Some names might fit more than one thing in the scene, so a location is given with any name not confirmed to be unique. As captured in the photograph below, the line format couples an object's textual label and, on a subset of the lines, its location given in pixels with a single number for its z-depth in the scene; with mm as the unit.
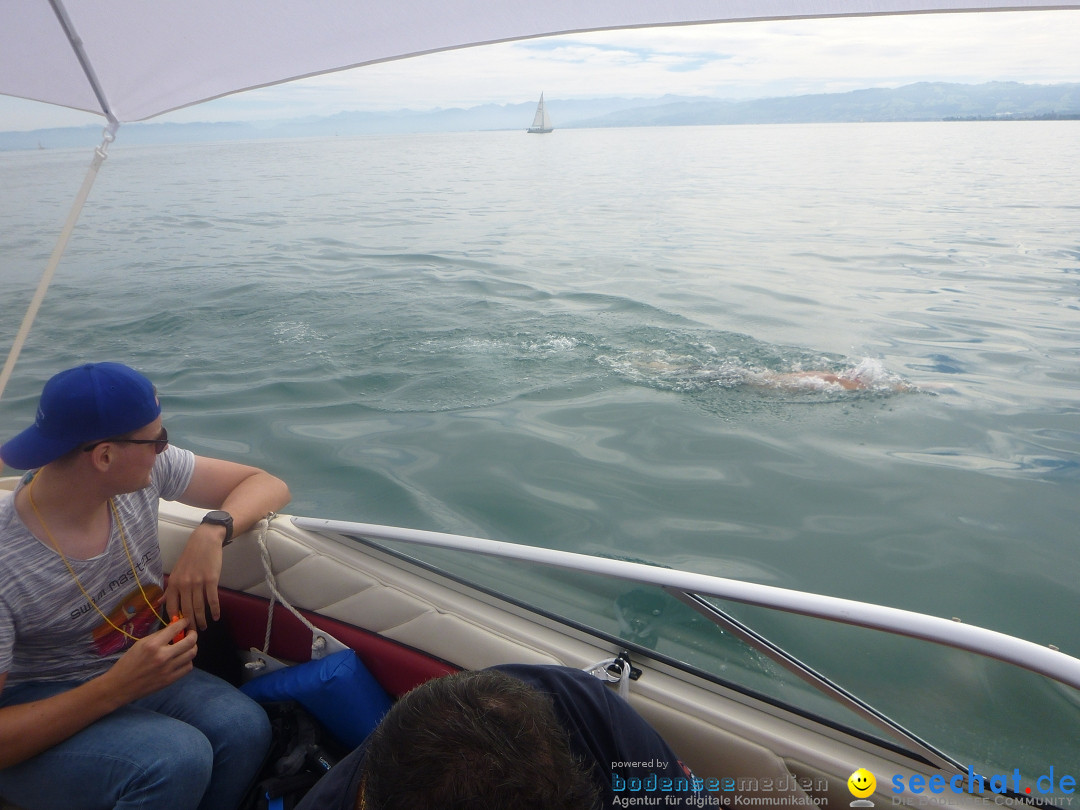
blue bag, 1850
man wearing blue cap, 1515
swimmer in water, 5285
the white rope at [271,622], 1991
